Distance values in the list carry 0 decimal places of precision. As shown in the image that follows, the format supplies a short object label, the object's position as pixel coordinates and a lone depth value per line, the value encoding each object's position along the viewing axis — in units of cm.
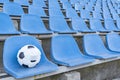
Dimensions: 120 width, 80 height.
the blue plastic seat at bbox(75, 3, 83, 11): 302
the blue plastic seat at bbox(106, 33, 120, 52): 188
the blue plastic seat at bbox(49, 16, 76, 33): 186
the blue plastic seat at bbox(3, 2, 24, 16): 186
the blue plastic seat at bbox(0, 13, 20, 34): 146
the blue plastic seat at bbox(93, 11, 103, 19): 282
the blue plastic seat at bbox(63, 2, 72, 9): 289
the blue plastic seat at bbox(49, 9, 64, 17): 228
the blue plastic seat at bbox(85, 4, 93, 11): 321
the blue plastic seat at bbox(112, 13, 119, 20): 314
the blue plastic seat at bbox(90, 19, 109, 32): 236
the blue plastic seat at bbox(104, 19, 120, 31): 261
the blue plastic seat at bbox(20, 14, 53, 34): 158
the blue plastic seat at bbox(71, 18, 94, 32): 210
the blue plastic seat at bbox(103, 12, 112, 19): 307
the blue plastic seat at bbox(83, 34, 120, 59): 155
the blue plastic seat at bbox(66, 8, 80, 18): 245
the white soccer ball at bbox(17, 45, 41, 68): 101
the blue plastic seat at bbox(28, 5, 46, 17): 209
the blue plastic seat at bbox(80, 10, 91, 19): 263
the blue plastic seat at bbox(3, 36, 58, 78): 97
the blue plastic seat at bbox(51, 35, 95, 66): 127
